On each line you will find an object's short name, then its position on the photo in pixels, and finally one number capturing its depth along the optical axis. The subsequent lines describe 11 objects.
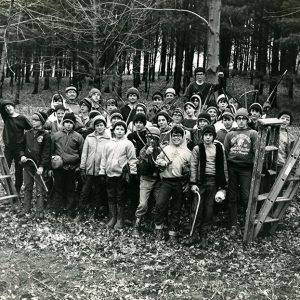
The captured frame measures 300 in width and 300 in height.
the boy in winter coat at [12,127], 8.23
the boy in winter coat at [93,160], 7.46
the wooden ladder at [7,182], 7.98
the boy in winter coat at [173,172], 6.80
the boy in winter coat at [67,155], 7.62
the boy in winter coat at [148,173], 6.86
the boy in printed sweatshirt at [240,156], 6.85
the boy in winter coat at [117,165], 7.21
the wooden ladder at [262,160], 6.32
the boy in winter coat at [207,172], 6.71
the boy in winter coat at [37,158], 7.59
